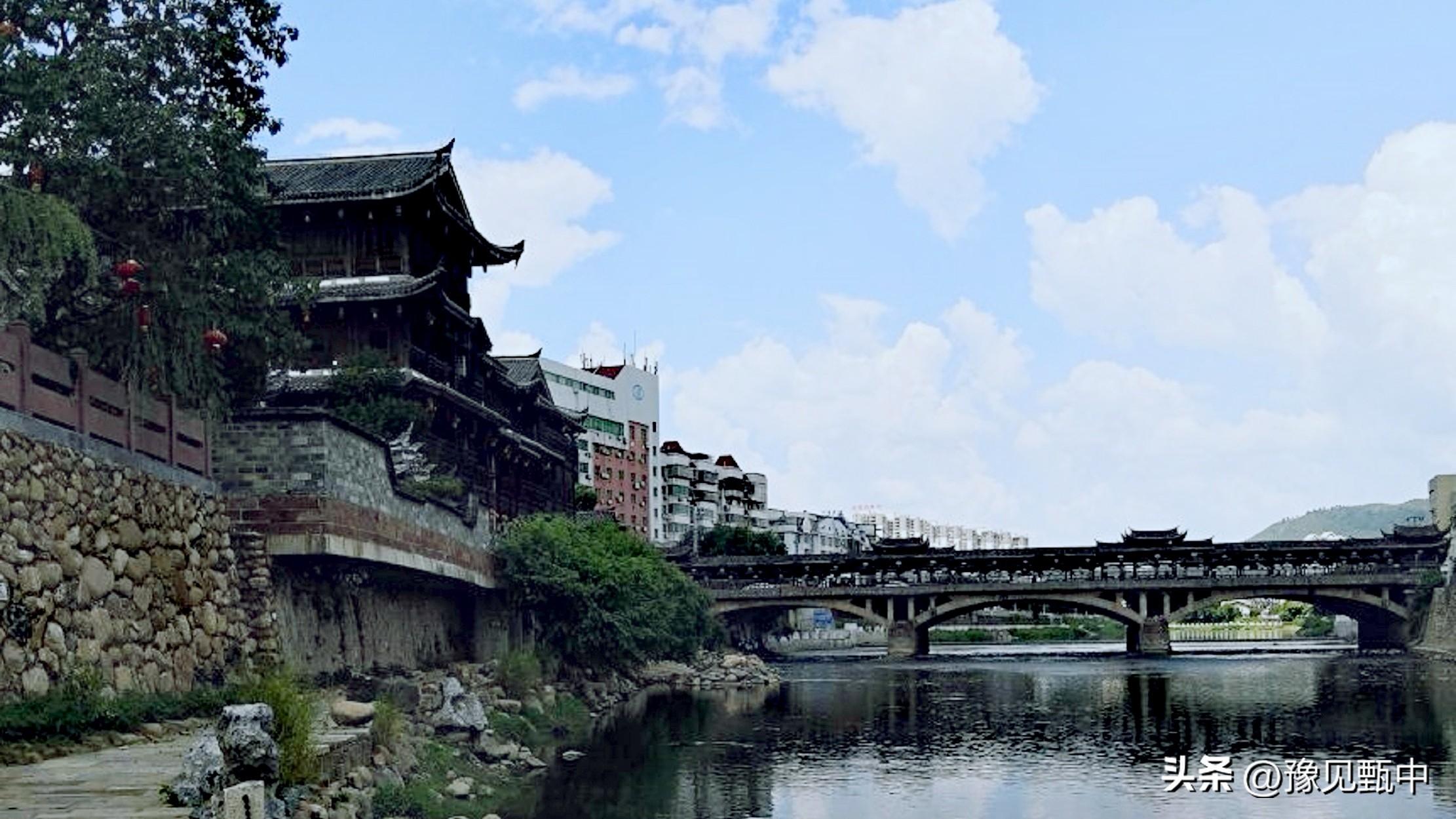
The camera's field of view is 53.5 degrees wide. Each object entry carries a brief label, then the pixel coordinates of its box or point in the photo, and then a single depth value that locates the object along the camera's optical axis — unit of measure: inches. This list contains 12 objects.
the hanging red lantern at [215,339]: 1061.1
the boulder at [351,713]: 946.1
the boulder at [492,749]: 1214.3
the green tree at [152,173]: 960.9
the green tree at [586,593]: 1813.5
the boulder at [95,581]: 897.5
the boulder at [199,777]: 593.3
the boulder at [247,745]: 620.7
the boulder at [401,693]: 1240.8
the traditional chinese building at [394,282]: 1796.3
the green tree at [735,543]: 4621.1
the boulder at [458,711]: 1219.9
